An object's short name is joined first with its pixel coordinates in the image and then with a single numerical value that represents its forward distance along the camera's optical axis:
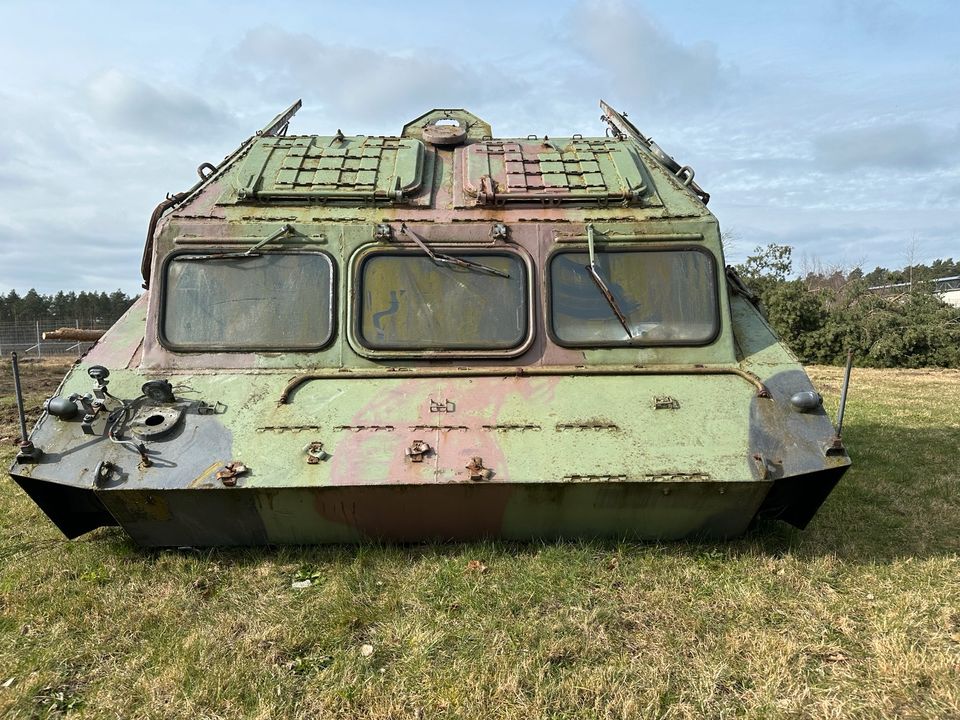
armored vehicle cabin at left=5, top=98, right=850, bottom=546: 3.88
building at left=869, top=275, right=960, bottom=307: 27.92
